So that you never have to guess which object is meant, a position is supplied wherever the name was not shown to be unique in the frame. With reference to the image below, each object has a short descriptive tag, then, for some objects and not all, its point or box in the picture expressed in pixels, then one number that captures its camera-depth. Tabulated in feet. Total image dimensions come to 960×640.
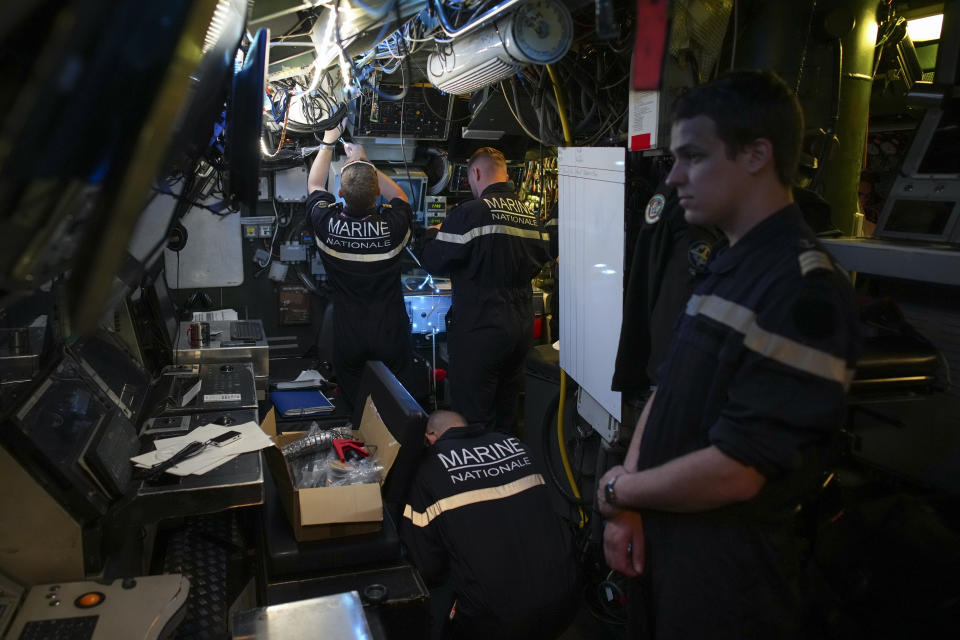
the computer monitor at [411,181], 17.89
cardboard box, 6.29
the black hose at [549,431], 11.50
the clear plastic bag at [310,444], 7.99
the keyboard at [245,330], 11.98
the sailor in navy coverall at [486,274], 12.52
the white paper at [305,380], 13.07
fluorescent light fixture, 10.48
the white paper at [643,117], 7.38
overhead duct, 8.16
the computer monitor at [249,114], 4.21
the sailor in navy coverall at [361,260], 12.89
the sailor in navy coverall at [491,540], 6.43
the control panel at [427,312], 16.37
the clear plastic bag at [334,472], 7.20
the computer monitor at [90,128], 1.53
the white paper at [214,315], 14.39
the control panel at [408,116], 15.85
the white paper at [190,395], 8.61
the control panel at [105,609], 4.48
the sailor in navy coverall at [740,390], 3.88
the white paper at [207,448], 6.20
